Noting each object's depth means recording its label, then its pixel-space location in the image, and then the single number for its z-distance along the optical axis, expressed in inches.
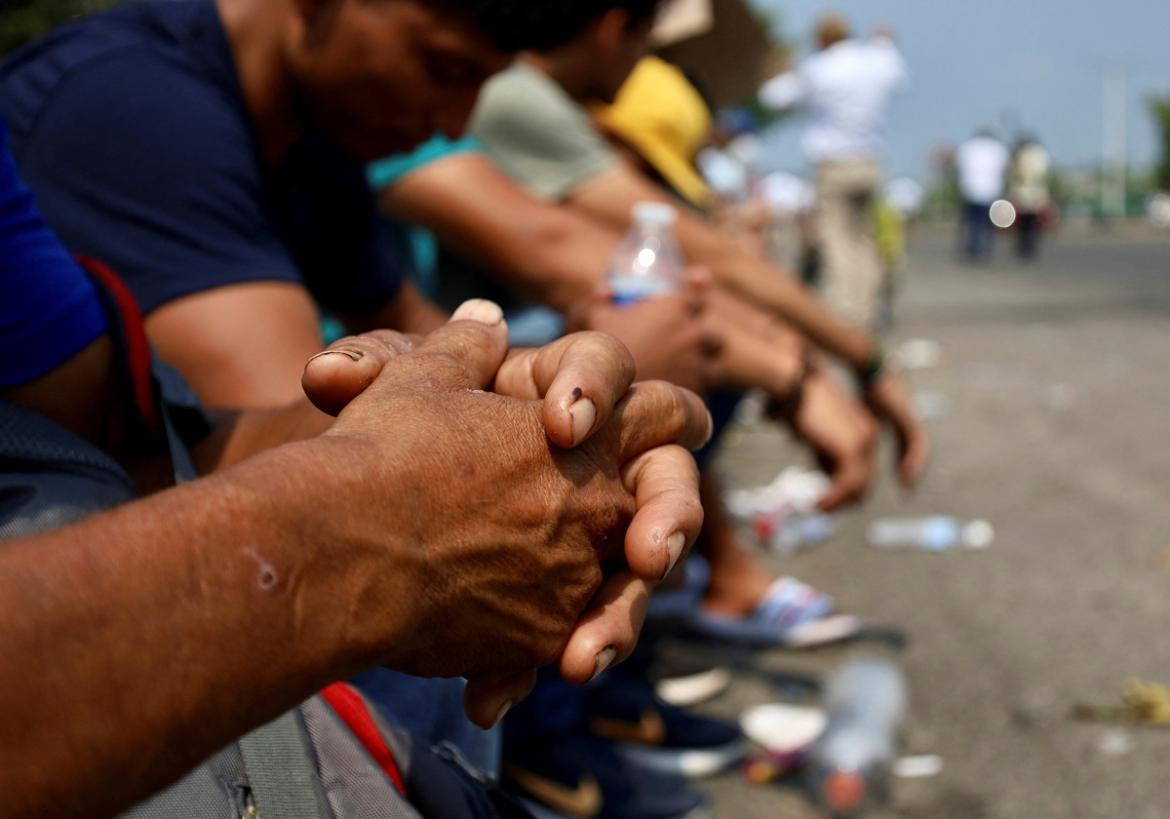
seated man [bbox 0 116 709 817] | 31.0
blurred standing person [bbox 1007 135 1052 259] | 826.8
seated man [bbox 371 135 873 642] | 109.3
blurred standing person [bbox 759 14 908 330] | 352.2
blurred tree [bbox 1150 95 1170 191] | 1503.4
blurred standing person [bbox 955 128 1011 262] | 813.9
